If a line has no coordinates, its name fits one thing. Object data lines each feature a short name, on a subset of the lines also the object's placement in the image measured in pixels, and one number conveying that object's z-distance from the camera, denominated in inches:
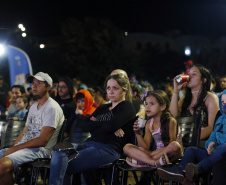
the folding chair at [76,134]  230.8
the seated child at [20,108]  319.6
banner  544.1
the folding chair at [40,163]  210.8
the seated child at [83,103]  271.7
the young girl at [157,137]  182.9
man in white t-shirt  214.8
